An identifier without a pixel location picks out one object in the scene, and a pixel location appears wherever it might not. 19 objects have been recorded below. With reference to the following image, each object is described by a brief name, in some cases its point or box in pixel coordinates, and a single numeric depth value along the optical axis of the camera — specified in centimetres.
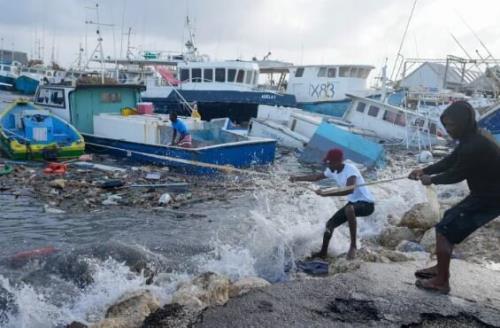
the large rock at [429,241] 674
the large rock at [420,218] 780
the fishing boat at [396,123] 2044
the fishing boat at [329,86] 2622
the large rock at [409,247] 670
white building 3662
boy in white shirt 627
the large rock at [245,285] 482
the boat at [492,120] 1285
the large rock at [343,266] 557
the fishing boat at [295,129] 1955
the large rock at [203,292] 454
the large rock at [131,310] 409
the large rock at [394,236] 747
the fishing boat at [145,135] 1348
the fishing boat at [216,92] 2483
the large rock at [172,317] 410
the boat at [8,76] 4922
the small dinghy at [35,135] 1433
